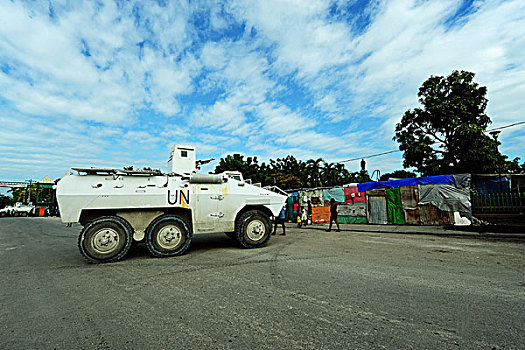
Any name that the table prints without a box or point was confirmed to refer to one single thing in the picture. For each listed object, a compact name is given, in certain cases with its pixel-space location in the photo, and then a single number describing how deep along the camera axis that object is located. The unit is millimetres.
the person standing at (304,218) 15588
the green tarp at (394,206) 13375
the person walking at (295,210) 17112
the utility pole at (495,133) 15028
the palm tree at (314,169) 35125
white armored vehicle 5852
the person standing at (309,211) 16109
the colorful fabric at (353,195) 14768
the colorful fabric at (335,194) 15665
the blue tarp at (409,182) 12109
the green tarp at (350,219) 14797
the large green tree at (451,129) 18203
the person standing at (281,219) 10023
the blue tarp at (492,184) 14805
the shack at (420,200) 11641
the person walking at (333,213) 12184
